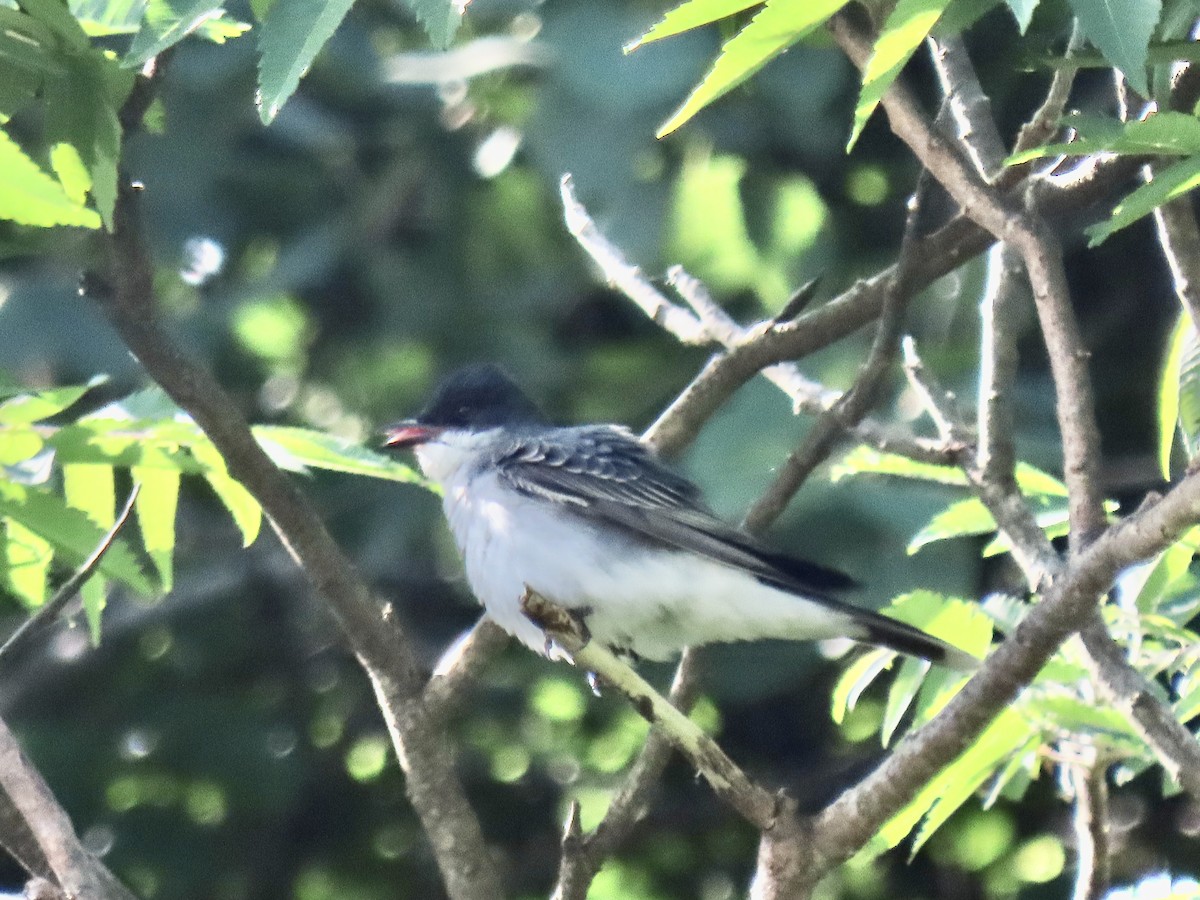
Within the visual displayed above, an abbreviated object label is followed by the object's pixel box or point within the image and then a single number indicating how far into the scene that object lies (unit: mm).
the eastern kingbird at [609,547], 8742
